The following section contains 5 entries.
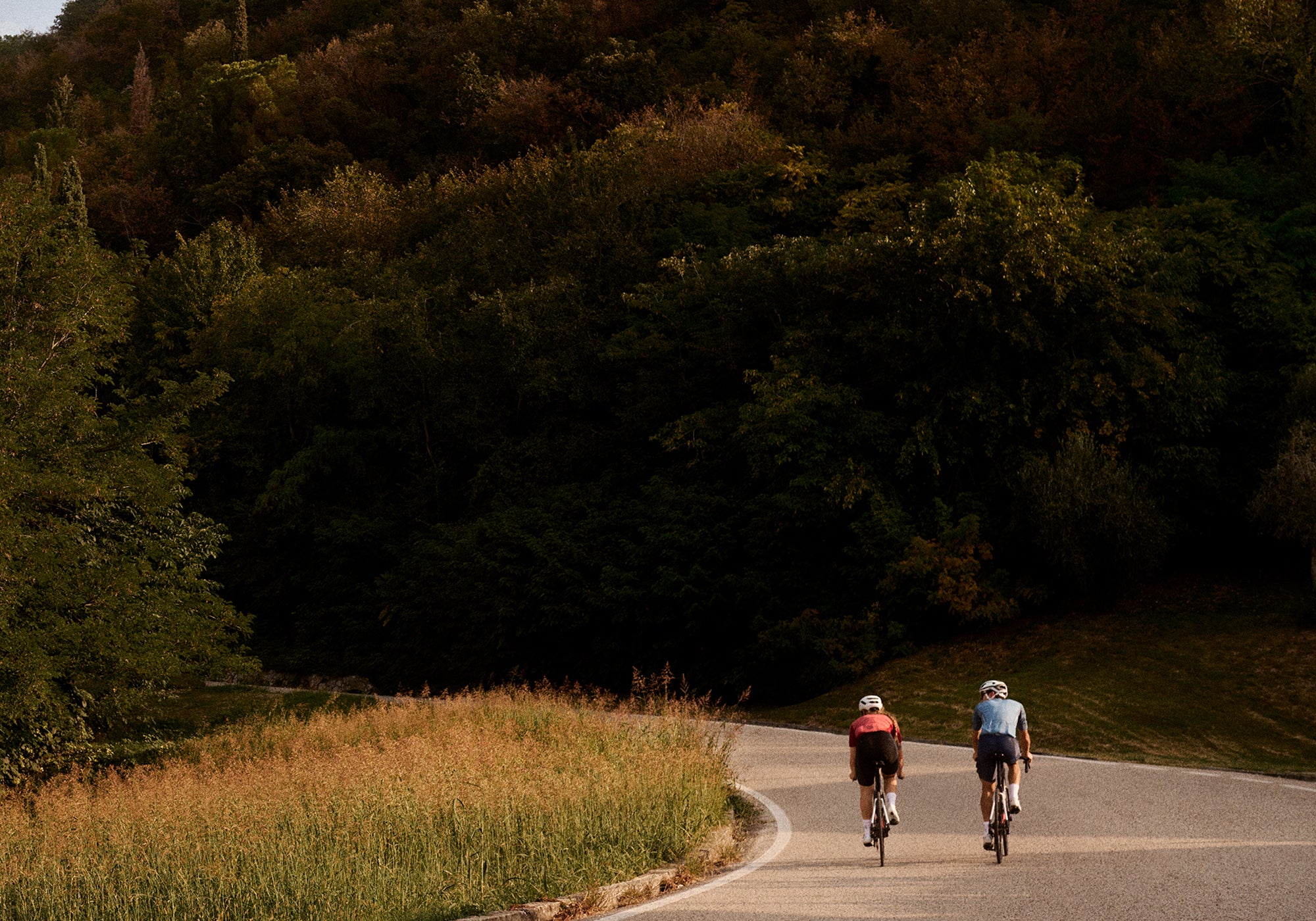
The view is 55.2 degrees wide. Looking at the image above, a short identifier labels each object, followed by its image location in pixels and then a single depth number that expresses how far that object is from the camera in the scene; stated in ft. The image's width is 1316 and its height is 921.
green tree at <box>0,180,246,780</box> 69.51
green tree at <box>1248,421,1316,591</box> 91.50
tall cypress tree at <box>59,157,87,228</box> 179.22
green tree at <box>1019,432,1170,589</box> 96.78
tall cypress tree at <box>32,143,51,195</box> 171.42
